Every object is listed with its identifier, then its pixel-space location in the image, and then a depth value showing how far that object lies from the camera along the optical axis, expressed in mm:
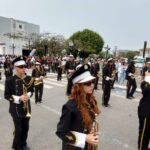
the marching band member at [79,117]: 1455
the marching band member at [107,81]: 5771
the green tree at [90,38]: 38568
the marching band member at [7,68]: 10187
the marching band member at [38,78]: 5712
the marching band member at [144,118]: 2735
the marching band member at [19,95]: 2771
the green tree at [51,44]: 26363
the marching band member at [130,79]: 6765
